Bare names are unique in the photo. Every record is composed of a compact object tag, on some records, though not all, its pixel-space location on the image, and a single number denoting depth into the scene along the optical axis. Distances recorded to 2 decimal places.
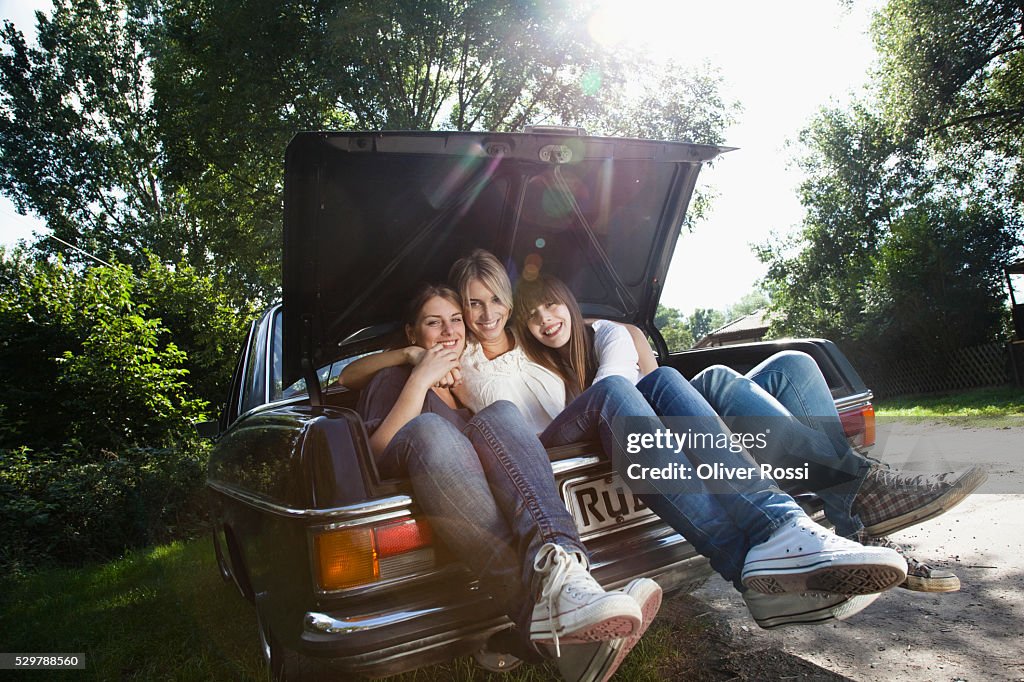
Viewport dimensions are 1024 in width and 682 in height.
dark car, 1.94
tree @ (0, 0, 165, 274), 15.64
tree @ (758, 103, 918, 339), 23.72
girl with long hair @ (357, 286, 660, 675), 1.76
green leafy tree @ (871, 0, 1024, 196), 16.16
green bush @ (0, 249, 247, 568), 6.50
